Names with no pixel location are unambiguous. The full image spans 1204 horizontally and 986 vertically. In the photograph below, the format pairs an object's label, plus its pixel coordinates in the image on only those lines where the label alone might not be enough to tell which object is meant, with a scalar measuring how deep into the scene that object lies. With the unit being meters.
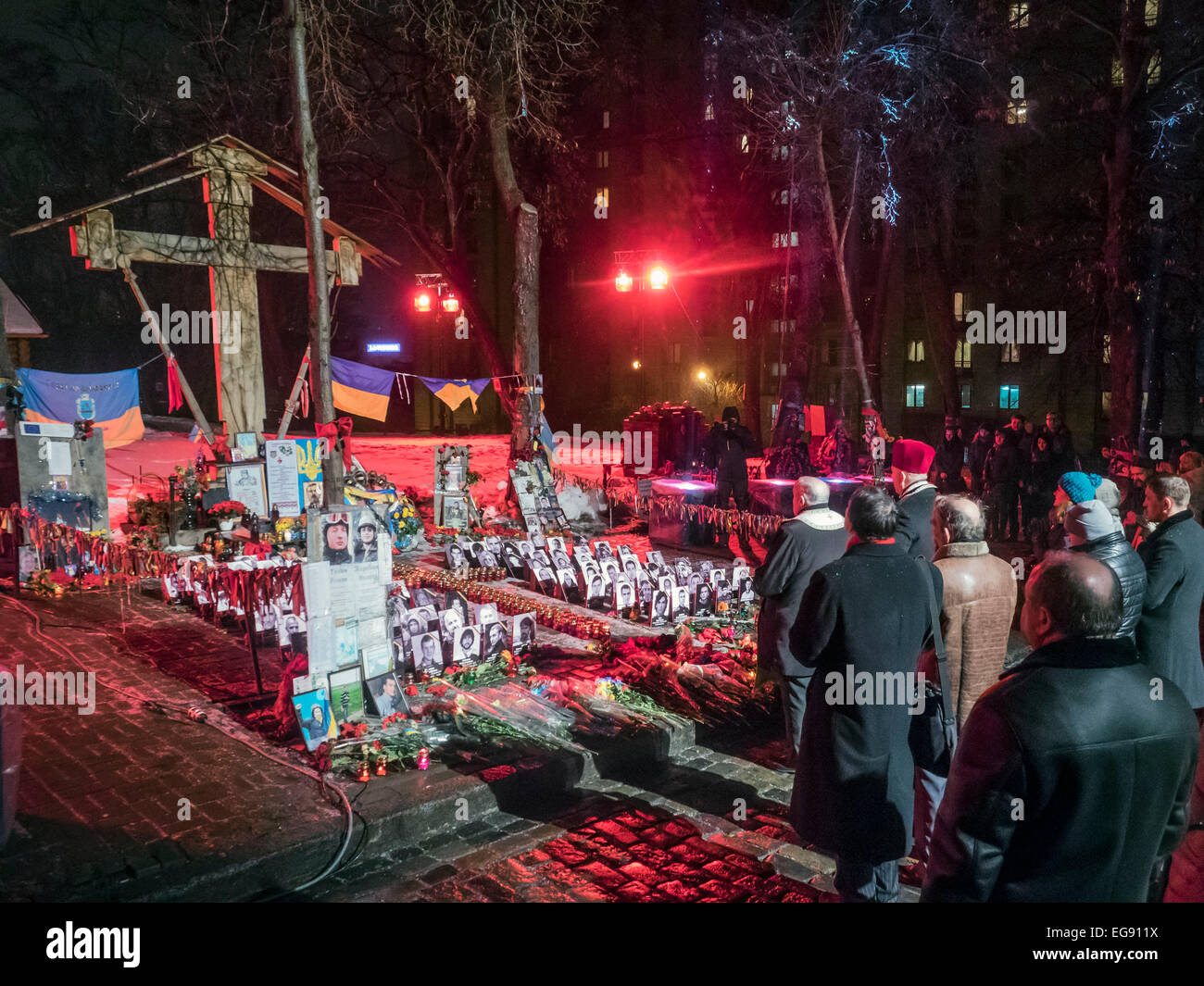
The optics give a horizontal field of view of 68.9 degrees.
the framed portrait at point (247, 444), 13.99
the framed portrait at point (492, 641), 7.93
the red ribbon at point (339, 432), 10.80
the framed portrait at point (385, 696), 6.58
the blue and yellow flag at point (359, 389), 15.98
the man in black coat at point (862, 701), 3.90
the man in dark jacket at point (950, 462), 18.16
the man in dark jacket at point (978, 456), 17.80
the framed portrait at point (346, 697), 6.37
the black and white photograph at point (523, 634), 8.25
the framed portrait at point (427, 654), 7.52
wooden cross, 13.80
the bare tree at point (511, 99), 16.44
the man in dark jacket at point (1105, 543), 4.31
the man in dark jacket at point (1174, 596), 5.00
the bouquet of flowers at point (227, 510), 12.90
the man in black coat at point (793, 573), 5.45
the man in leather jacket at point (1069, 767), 2.46
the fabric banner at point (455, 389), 17.67
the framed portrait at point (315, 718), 6.12
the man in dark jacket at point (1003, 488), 14.72
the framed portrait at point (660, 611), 9.41
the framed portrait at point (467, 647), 7.72
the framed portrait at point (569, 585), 10.33
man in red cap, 5.68
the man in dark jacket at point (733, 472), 15.07
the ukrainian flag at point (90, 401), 14.16
